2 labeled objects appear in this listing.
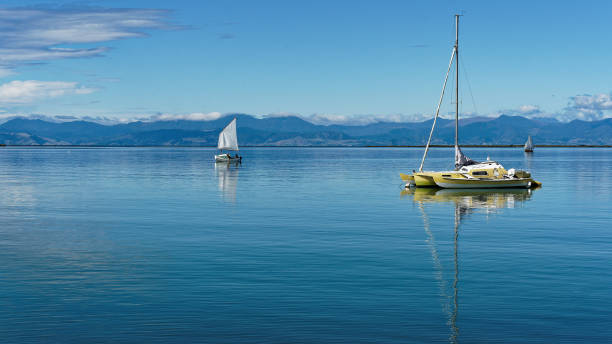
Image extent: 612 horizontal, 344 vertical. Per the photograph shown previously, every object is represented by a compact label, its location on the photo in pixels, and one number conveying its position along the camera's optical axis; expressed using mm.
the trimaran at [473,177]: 74188
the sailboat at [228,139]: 182375
